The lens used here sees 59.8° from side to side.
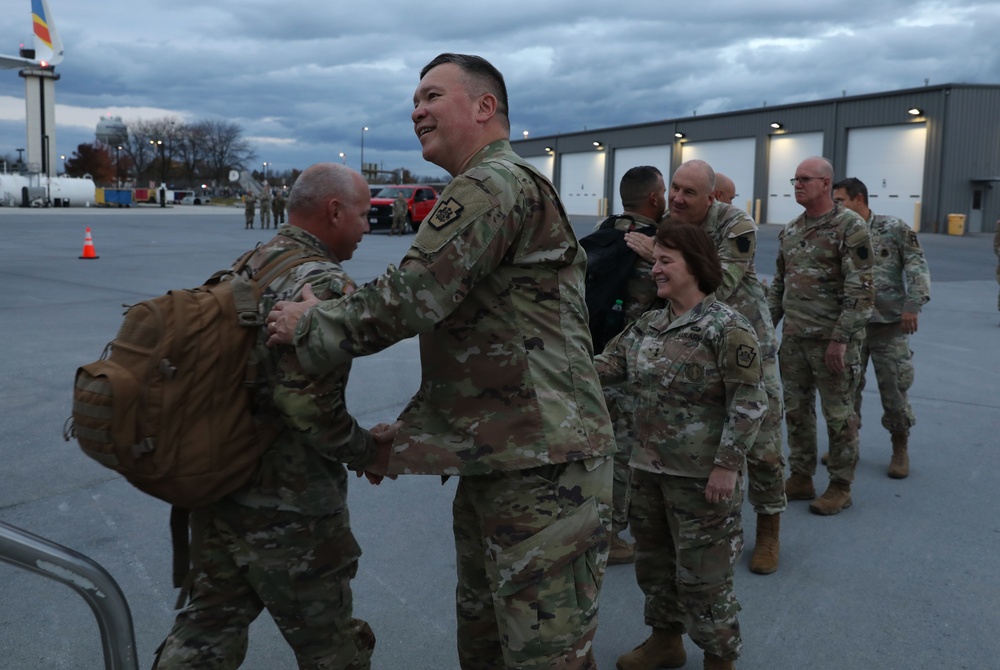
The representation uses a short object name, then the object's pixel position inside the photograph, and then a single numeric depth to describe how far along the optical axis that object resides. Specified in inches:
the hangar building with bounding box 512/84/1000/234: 1362.0
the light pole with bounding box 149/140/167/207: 3628.0
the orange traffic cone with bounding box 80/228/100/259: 725.3
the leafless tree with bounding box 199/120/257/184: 3750.0
